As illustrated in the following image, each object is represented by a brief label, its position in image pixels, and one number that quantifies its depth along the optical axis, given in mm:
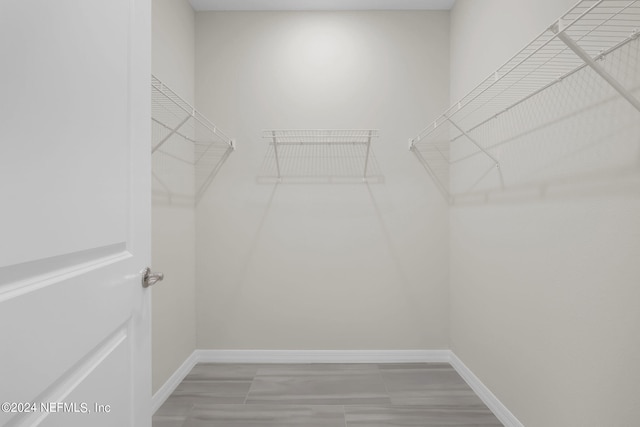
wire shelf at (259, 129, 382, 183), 2646
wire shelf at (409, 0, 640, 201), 1143
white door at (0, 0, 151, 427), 536
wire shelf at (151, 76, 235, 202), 2049
